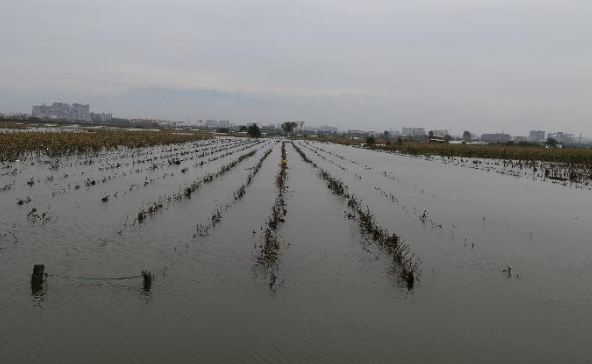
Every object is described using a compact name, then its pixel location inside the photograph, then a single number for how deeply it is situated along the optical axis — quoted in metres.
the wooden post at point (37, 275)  6.01
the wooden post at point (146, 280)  6.12
